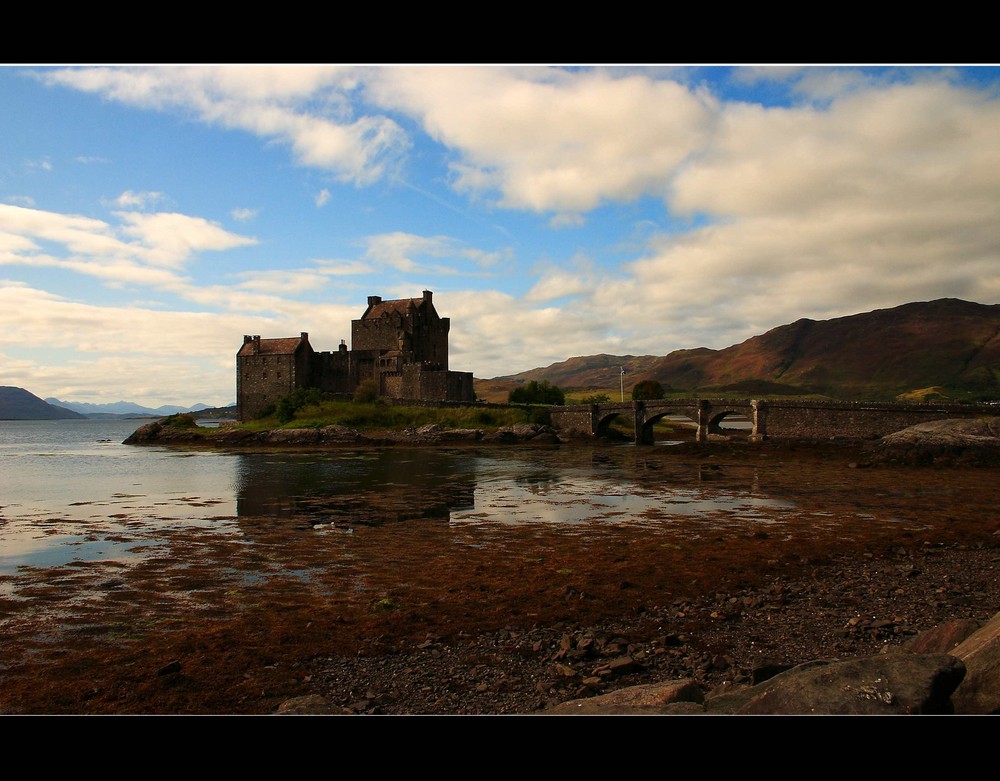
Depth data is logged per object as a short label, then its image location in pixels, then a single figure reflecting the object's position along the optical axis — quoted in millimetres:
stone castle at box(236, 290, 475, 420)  75250
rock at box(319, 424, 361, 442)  63312
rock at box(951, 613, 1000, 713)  5336
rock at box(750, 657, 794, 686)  7039
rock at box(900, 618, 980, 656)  7180
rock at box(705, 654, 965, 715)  5266
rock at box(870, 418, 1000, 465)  37625
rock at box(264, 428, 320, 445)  63341
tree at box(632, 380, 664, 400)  95812
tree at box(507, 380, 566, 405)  81531
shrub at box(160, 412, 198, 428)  79438
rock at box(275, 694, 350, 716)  6688
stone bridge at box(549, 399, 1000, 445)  46500
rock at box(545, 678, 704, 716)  5871
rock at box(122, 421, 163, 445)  78000
